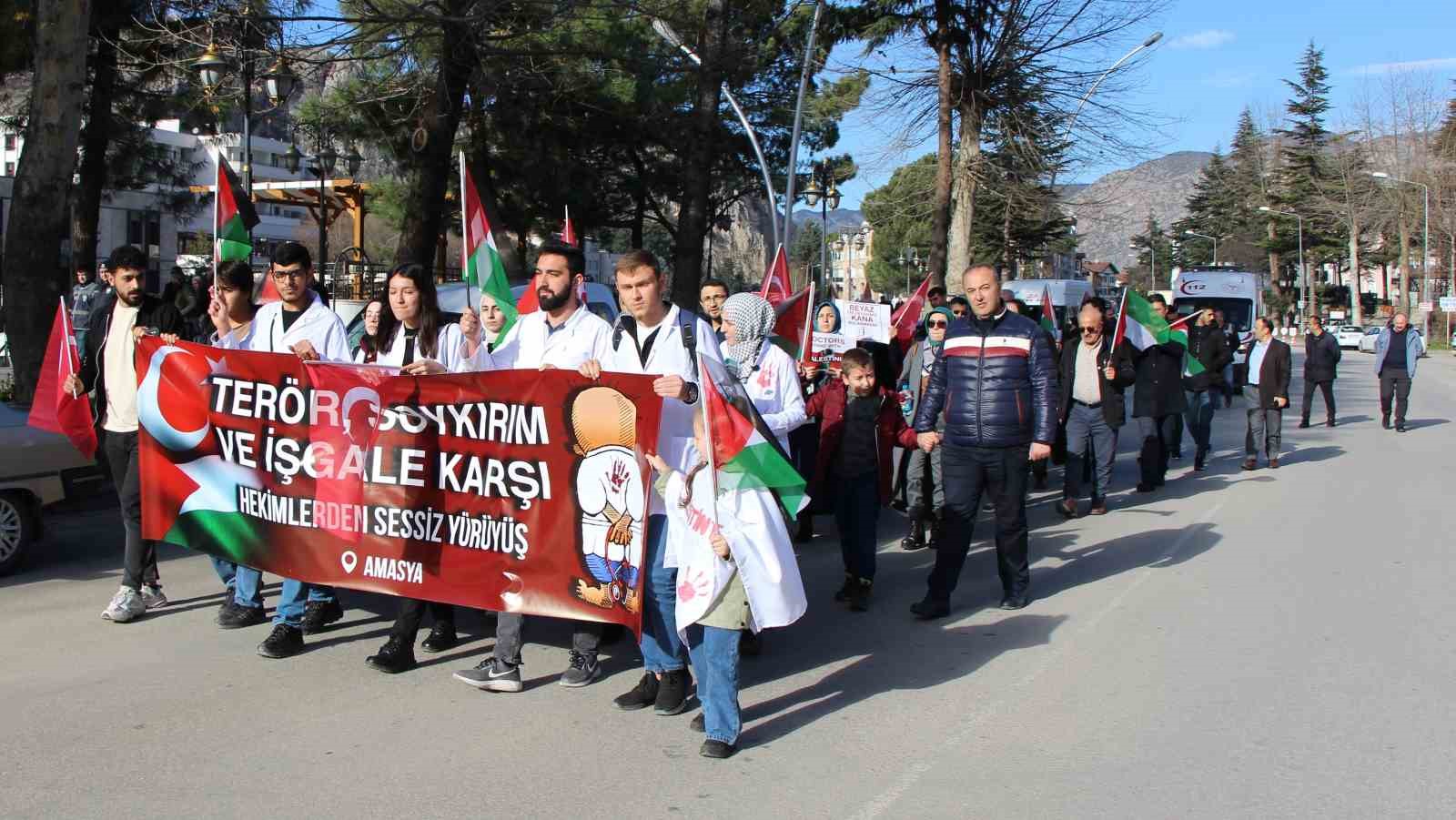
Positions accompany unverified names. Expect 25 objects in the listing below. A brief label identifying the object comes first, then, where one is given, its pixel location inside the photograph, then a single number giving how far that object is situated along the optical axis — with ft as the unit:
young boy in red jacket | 24.17
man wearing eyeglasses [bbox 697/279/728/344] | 29.58
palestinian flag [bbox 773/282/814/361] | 30.32
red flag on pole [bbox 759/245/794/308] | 40.73
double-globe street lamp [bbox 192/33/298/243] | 40.21
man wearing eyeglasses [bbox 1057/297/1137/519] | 36.01
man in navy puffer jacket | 22.84
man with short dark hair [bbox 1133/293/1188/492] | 40.34
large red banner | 17.37
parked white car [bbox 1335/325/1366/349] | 198.49
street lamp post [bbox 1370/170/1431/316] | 205.44
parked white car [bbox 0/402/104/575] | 25.53
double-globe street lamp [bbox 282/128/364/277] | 68.54
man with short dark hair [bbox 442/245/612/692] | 18.16
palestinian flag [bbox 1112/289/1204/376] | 39.17
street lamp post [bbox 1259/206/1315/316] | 263.25
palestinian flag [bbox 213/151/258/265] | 25.46
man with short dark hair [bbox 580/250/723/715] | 16.67
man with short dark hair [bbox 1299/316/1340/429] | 61.36
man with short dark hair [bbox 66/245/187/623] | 21.83
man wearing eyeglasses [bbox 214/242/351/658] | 20.03
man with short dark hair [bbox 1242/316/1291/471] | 45.27
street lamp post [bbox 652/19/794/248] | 48.11
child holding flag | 15.42
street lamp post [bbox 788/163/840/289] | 94.02
